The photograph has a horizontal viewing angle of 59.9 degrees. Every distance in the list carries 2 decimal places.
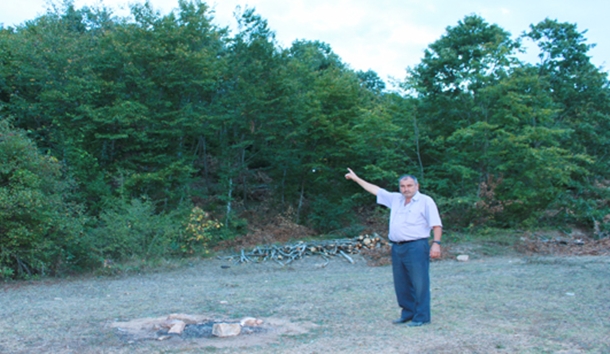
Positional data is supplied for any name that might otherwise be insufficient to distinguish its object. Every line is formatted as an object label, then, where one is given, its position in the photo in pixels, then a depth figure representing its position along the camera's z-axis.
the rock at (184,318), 6.24
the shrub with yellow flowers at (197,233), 14.57
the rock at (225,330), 5.51
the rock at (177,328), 5.64
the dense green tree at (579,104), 18.22
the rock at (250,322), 6.01
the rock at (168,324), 5.90
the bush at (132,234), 12.08
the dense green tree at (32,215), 9.95
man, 5.67
